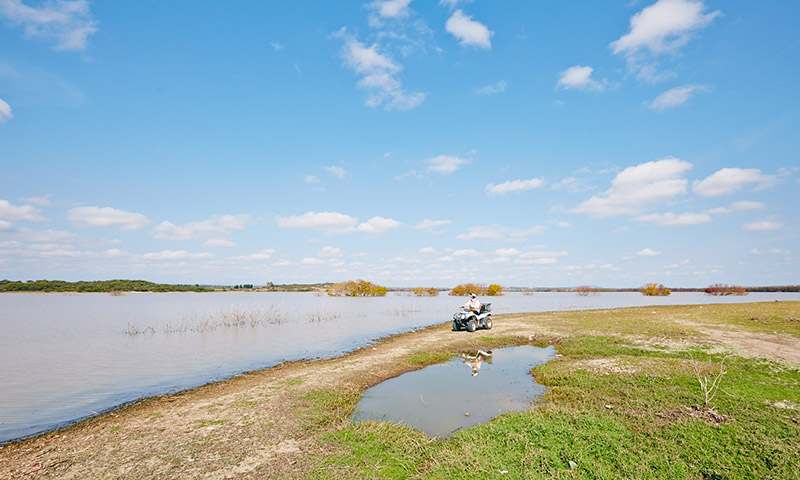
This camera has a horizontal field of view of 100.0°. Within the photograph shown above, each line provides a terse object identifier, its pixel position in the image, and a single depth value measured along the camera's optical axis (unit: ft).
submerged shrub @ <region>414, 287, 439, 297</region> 428.56
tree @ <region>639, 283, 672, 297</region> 383.33
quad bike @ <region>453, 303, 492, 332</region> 93.61
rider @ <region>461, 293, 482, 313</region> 93.38
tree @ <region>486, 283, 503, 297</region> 425.69
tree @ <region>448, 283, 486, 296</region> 433.07
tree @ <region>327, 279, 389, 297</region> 384.88
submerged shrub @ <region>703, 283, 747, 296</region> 389.46
